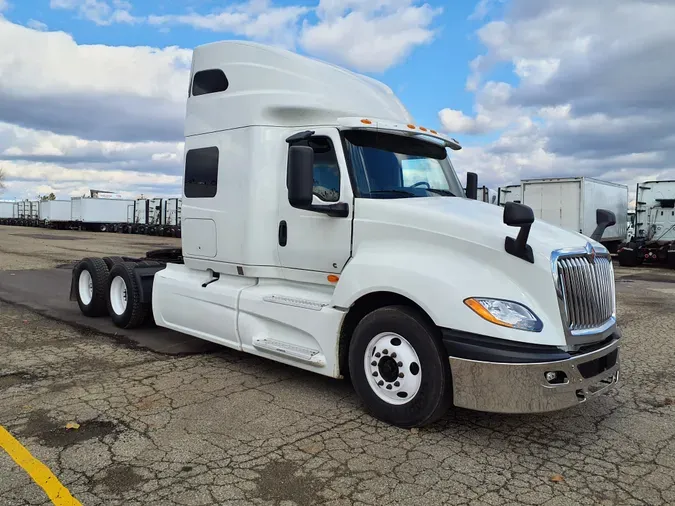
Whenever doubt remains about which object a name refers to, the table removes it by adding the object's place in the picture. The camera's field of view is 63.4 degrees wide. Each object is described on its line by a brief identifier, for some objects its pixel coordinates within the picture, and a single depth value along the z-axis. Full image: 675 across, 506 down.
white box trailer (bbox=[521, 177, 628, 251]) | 21.06
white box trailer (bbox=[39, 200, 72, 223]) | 58.34
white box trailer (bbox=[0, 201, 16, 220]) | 79.81
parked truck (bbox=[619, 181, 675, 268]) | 21.83
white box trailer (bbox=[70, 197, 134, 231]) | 53.88
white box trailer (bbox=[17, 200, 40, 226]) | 68.12
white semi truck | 3.95
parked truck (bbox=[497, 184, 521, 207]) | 24.53
